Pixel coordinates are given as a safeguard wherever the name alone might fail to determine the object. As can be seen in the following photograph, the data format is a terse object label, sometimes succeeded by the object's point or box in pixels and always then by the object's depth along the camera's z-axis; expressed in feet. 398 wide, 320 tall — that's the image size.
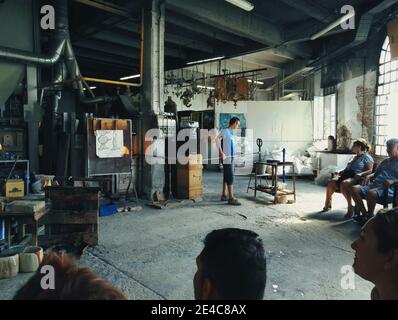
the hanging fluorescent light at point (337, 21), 21.48
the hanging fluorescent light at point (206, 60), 34.24
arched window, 23.62
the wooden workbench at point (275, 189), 21.08
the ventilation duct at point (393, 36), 21.52
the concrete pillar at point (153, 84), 21.61
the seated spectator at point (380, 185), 15.07
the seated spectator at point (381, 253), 4.31
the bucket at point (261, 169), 29.72
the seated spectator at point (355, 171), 17.33
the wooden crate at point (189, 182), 21.75
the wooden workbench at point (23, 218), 10.77
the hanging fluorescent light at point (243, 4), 19.15
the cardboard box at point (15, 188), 15.31
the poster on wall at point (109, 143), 19.56
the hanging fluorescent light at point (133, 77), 41.86
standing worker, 20.92
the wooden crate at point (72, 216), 12.52
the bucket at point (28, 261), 10.39
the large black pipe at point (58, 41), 21.79
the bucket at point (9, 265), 9.98
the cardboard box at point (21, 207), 10.79
